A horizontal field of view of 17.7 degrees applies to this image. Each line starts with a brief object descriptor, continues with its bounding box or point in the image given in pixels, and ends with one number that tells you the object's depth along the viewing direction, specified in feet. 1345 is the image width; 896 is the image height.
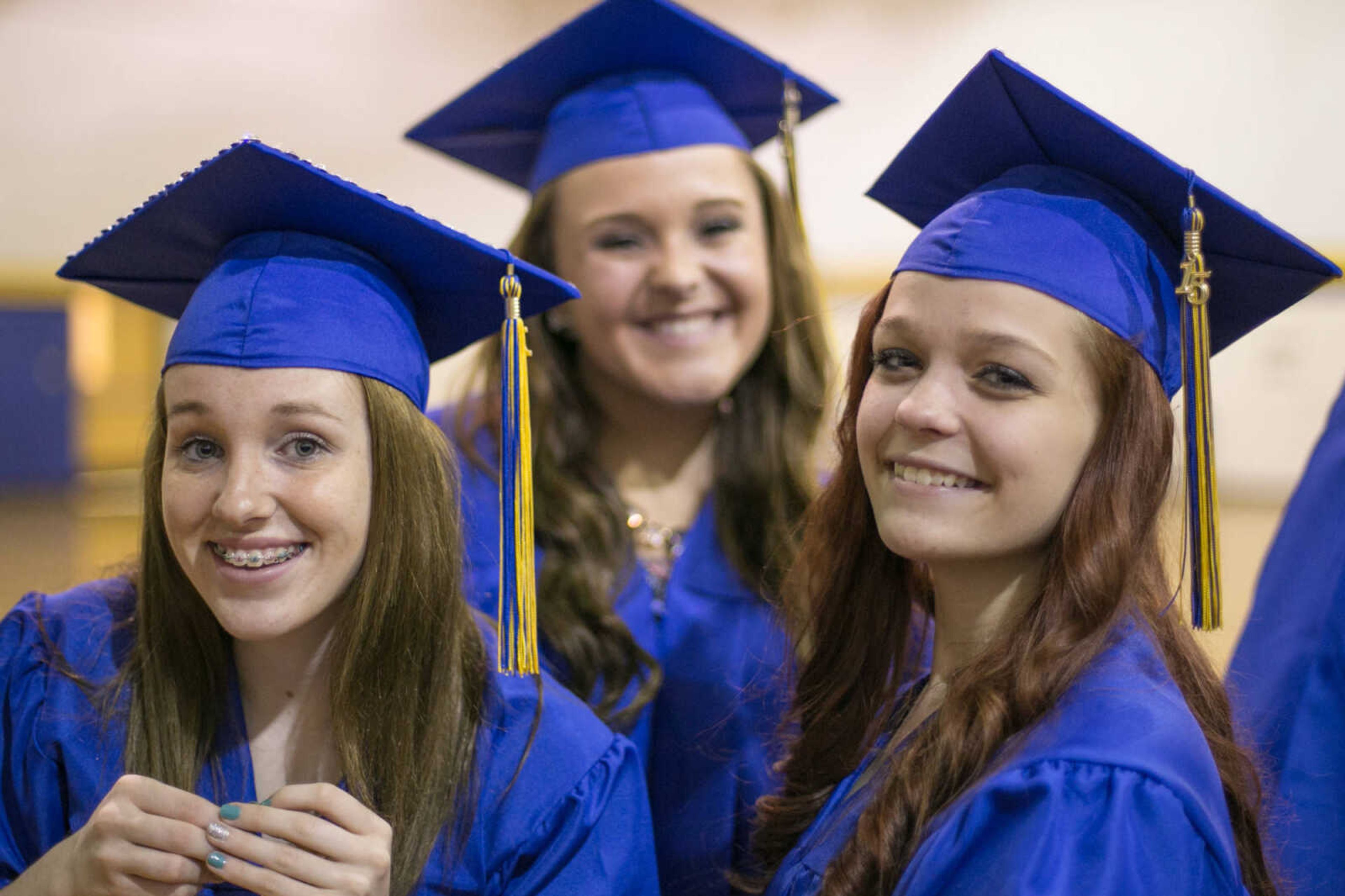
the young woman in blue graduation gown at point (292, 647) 8.10
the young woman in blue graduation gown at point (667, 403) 9.20
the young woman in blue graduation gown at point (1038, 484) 7.80
